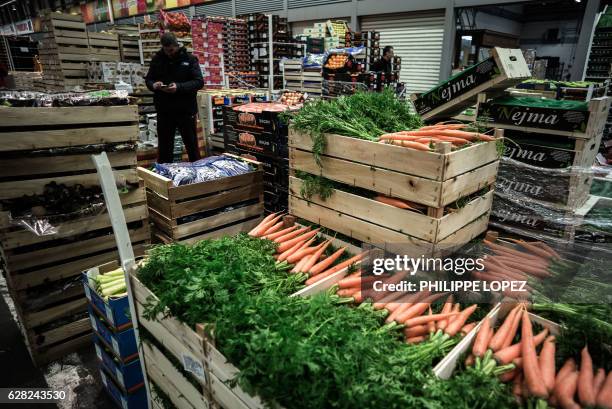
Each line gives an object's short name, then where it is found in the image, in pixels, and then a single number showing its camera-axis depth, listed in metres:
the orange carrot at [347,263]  2.47
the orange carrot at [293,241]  2.72
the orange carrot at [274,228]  3.00
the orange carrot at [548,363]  1.57
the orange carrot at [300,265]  2.43
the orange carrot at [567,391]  1.46
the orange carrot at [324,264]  2.47
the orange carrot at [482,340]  1.71
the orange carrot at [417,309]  1.97
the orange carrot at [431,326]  1.89
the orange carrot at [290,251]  2.57
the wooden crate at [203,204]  3.57
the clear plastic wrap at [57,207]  2.92
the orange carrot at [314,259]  2.46
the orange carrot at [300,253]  2.56
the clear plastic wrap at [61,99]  2.87
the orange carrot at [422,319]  1.93
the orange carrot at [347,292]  2.17
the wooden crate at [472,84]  2.80
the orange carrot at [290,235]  2.84
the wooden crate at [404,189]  2.20
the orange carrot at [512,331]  1.78
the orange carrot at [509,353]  1.68
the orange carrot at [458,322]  1.87
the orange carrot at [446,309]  1.92
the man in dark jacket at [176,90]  5.16
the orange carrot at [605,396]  1.42
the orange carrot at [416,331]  1.91
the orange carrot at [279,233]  2.88
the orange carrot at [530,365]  1.53
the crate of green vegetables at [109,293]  2.46
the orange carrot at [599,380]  1.51
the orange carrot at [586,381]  1.46
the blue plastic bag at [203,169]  3.66
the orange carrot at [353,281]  2.20
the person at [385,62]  10.19
